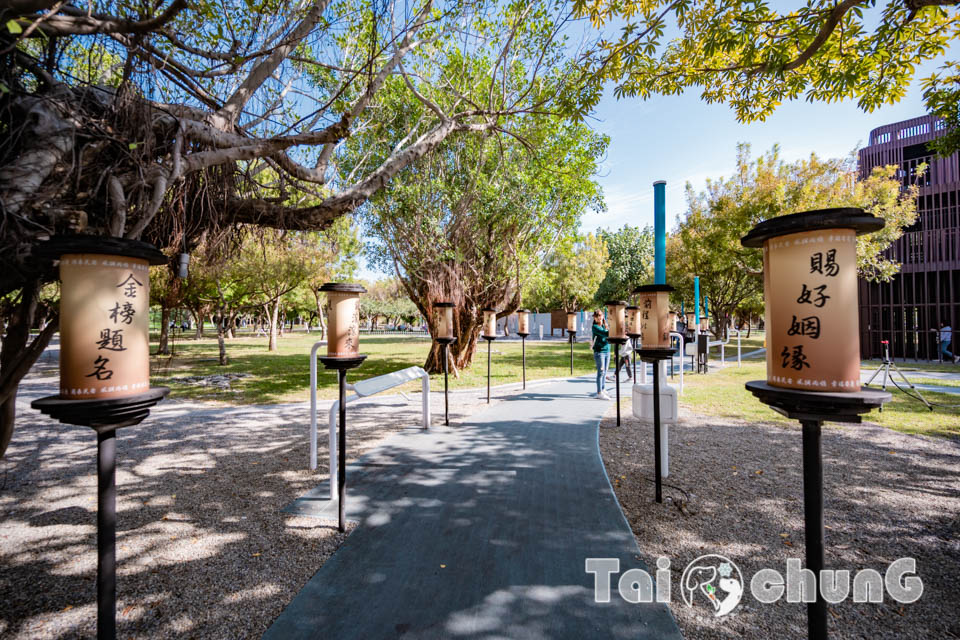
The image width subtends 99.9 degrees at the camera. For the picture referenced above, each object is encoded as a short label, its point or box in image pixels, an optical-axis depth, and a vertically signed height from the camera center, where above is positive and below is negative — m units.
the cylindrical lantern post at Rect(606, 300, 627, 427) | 6.14 +0.02
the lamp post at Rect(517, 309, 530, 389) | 11.37 +0.08
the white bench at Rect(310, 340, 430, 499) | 4.27 -0.77
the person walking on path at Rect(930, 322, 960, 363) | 17.22 -0.73
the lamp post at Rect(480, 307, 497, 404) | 9.80 +0.05
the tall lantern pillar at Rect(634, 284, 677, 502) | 4.09 -0.19
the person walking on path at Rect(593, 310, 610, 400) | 9.37 -0.65
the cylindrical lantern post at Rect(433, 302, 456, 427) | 7.18 +0.03
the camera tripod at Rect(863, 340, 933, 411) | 8.02 -0.88
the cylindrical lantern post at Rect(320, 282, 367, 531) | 3.66 -0.01
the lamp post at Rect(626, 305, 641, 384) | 7.20 +0.06
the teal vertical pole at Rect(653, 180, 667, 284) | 4.47 +1.14
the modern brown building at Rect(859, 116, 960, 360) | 18.28 +2.30
